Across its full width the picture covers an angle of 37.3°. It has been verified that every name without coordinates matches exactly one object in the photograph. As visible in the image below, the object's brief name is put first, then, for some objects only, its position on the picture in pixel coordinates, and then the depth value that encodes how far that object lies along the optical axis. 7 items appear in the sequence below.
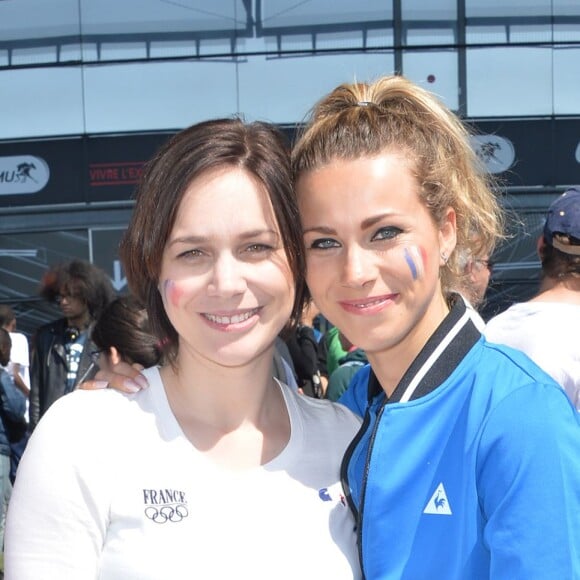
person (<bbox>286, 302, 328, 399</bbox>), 4.28
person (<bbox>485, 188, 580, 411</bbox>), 2.46
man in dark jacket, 5.09
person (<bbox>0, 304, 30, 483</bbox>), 6.30
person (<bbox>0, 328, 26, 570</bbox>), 4.69
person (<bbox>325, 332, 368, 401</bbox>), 3.64
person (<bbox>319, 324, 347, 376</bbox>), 4.84
